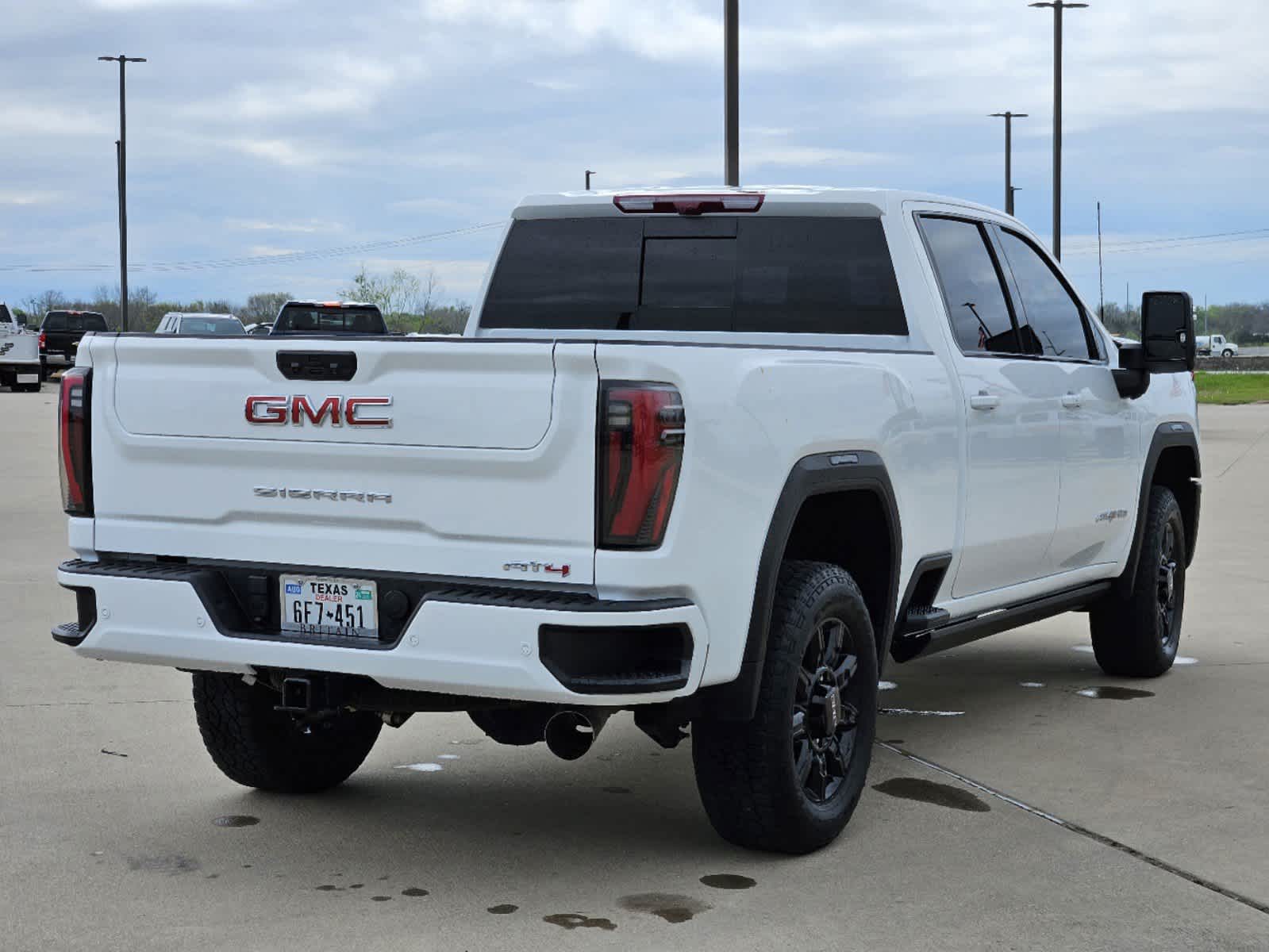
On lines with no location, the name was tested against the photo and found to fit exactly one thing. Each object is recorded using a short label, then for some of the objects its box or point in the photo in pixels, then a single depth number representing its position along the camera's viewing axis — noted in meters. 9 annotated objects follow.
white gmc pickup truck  4.59
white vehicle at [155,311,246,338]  36.31
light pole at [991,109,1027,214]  55.06
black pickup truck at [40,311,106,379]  46.56
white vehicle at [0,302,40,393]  42.56
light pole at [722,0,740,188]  18.91
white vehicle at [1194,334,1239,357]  97.00
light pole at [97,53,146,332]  52.75
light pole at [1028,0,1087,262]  35.12
